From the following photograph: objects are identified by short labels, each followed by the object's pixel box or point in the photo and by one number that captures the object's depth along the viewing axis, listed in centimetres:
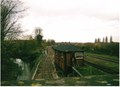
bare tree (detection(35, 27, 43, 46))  4679
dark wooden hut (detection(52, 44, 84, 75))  1452
